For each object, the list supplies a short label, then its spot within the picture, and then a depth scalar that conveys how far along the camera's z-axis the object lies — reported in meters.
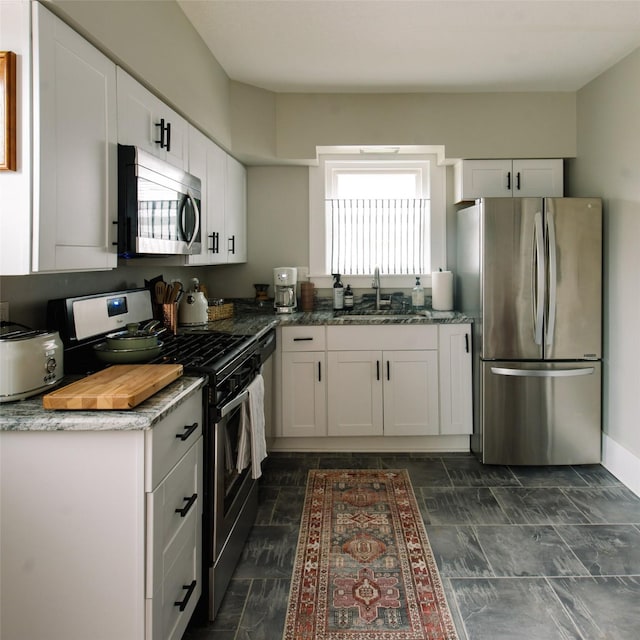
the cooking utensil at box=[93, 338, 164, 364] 1.97
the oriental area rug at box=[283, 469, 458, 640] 1.96
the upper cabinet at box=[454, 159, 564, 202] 3.93
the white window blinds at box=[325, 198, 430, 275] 4.36
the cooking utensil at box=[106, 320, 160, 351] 1.98
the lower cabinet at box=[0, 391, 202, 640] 1.41
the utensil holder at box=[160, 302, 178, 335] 2.86
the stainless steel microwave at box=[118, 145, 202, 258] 1.98
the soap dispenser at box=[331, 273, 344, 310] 4.20
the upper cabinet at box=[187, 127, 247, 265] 3.04
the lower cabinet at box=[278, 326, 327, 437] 3.71
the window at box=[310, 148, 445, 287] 4.33
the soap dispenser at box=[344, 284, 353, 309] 4.23
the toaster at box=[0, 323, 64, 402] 1.49
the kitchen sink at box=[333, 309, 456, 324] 3.71
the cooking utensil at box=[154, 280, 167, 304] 2.94
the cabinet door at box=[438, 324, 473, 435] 3.70
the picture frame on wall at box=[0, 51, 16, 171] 1.46
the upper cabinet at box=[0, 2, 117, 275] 1.49
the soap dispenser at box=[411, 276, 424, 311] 4.24
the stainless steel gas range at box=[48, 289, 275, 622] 1.96
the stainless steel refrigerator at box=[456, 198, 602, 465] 3.38
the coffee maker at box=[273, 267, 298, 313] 4.04
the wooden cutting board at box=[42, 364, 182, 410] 1.44
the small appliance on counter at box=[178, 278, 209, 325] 3.28
